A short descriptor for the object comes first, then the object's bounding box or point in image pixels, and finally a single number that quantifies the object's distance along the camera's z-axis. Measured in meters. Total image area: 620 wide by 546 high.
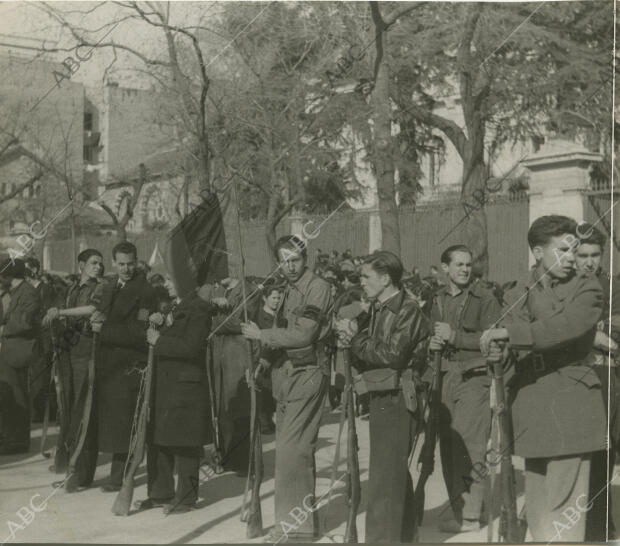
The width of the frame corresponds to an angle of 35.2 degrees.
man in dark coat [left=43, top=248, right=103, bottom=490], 7.44
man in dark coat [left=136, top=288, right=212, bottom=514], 6.61
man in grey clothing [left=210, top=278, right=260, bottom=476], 8.09
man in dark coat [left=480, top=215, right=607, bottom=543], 4.75
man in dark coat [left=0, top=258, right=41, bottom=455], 8.91
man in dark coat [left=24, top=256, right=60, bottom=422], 9.09
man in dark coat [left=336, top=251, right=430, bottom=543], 5.20
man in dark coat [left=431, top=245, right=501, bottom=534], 6.20
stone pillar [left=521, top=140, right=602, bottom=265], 9.01
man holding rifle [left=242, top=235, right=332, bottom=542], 5.75
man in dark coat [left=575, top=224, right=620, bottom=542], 5.51
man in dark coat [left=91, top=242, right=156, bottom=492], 7.16
